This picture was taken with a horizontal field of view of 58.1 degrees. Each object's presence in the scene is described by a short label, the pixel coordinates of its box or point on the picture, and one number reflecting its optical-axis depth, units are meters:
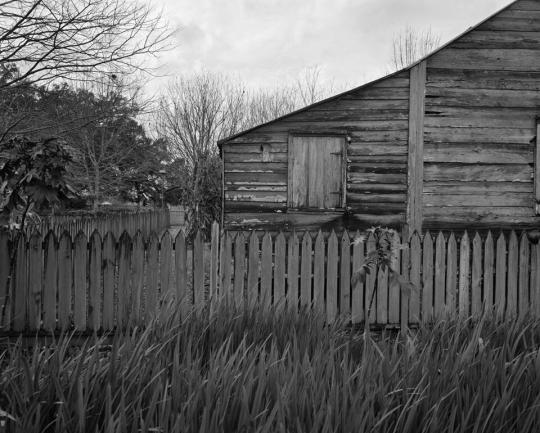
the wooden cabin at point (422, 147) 9.05
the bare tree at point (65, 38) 5.25
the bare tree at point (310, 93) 30.53
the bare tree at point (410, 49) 24.17
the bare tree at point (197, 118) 26.11
